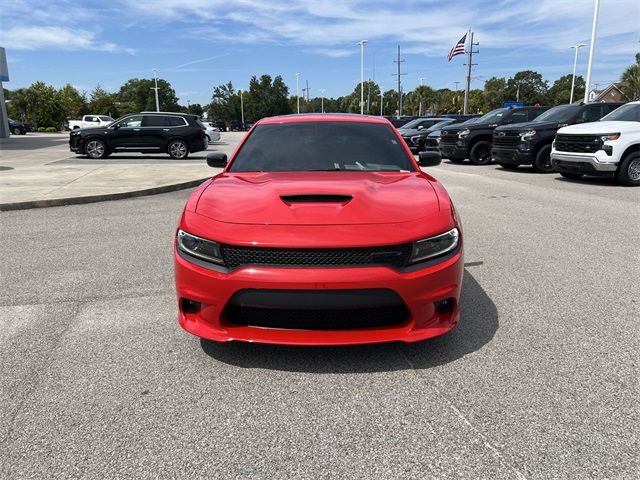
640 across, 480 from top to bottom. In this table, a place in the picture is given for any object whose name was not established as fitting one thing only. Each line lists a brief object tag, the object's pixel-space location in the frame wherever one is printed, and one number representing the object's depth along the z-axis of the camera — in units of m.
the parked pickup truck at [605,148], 10.38
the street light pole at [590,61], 27.02
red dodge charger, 2.63
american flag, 36.06
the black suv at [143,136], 18.62
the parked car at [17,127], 45.81
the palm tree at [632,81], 62.84
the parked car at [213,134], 30.92
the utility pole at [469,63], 49.56
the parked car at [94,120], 42.03
